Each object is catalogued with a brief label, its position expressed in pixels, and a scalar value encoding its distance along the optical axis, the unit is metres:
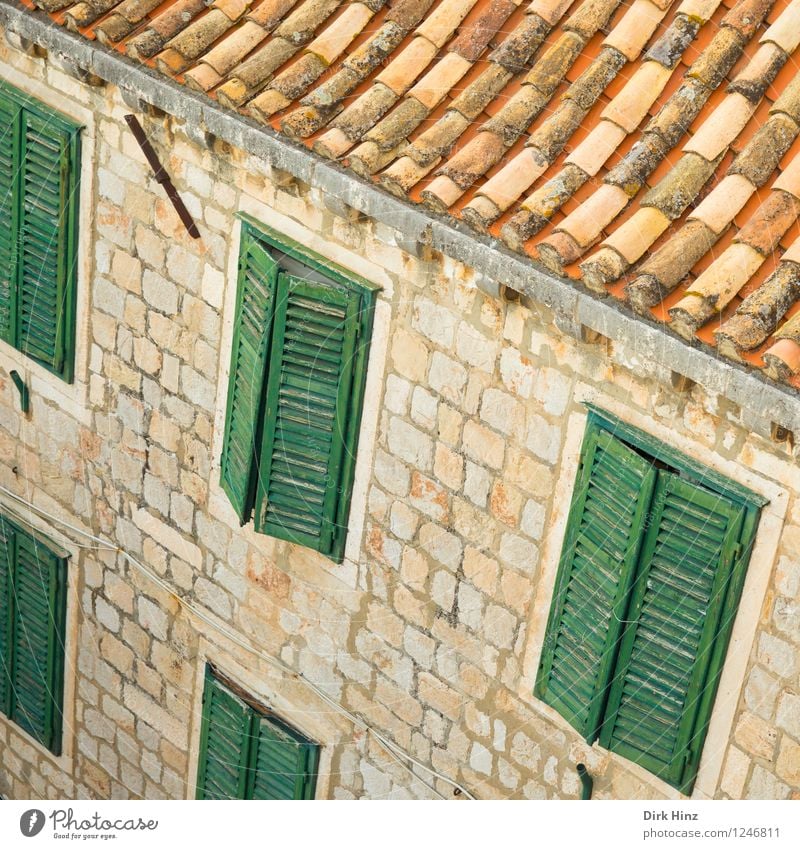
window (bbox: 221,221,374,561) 14.06
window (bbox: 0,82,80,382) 16.27
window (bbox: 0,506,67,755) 18.78
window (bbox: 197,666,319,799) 16.28
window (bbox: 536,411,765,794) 12.02
